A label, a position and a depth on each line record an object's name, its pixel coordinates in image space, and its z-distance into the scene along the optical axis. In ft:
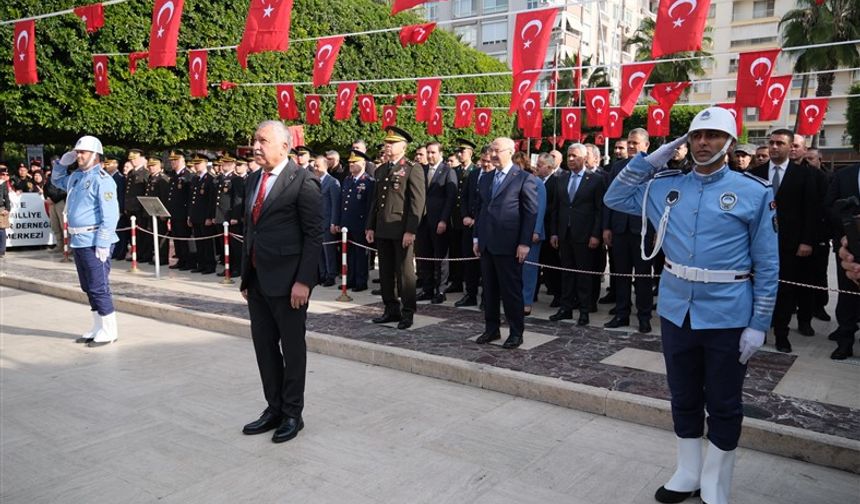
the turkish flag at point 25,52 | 36.47
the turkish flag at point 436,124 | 64.60
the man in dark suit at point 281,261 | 14.47
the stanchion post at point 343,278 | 29.73
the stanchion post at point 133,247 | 39.56
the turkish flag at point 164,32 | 30.94
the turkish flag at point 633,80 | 42.09
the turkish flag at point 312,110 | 62.13
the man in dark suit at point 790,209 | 22.81
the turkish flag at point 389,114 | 65.87
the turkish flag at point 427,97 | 51.62
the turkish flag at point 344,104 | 54.54
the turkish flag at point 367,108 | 60.18
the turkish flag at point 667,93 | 48.57
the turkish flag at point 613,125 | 57.18
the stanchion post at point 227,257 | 35.17
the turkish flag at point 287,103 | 57.47
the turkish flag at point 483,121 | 70.74
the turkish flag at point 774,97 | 45.24
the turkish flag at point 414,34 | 34.17
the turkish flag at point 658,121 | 58.70
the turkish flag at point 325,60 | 39.88
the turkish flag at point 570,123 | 63.98
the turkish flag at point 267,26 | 28.91
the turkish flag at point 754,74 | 39.14
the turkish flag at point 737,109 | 42.47
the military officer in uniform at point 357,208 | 34.50
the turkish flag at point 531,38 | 31.01
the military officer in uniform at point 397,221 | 24.54
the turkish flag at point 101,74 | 46.32
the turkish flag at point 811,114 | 52.57
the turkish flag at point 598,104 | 55.11
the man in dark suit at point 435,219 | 31.55
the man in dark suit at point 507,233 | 21.42
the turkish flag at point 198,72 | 44.24
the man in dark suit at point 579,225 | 26.63
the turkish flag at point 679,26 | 24.80
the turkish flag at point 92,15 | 33.01
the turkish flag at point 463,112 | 62.44
